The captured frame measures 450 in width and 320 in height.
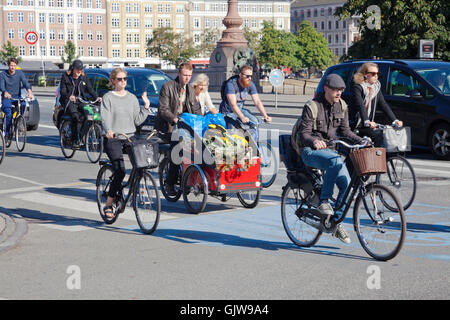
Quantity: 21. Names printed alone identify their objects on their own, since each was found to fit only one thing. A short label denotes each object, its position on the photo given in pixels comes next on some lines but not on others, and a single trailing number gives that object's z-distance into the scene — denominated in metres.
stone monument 47.78
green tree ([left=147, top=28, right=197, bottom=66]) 106.50
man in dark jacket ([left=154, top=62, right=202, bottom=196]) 9.52
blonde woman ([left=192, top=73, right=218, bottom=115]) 9.80
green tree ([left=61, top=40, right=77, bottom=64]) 115.64
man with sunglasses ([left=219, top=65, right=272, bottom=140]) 11.11
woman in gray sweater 8.16
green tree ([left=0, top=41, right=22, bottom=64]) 107.34
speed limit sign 47.53
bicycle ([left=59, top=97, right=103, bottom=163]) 14.34
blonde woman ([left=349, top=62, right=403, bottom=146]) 9.02
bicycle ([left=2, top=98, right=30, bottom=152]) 15.34
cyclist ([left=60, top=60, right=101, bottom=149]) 14.82
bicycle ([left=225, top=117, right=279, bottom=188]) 11.28
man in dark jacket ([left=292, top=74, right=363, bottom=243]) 6.75
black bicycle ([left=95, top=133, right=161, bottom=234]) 7.72
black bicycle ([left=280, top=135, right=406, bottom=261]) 6.39
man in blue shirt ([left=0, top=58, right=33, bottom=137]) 15.15
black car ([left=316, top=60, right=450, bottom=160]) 14.26
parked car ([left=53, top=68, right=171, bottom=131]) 16.53
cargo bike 8.82
